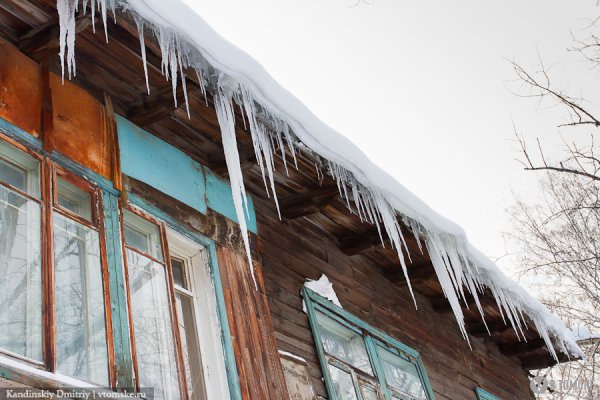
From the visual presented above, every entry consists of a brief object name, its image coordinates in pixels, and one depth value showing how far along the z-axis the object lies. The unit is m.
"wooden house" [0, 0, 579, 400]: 3.34
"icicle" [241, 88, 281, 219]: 4.09
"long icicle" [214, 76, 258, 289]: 4.21
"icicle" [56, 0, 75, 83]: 3.44
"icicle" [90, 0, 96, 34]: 3.37
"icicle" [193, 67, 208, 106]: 3.93
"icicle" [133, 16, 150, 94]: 3.61
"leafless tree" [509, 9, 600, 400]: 13.03
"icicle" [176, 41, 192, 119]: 3.70
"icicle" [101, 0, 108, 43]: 3.37
